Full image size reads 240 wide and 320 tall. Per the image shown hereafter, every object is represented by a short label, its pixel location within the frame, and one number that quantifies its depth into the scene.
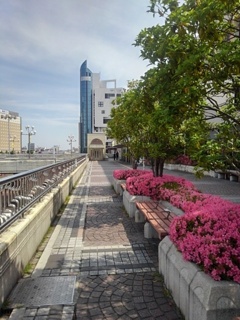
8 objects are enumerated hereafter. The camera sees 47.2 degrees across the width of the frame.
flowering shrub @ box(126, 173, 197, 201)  7.38
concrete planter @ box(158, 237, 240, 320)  2.66
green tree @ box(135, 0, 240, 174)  2.94
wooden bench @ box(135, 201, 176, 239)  4.96
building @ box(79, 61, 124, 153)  79.50
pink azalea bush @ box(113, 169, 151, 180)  12.39
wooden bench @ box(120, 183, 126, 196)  10.41
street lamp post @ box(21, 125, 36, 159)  39.89
